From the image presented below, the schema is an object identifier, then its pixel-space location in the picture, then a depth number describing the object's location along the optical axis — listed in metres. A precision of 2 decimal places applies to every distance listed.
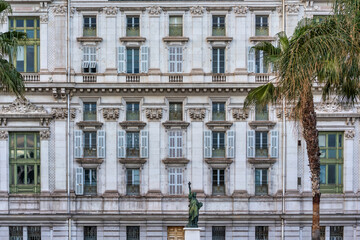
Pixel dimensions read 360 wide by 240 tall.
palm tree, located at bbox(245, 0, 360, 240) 24.44
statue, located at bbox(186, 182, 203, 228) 37.91
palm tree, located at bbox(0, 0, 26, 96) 26.58
